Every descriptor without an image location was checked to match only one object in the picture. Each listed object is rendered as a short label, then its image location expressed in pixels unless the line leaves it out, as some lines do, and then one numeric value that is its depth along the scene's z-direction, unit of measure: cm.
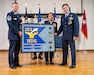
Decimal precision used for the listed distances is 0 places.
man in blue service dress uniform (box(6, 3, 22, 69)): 505
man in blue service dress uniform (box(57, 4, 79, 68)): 508
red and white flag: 807
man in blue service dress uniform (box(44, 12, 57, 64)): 577
